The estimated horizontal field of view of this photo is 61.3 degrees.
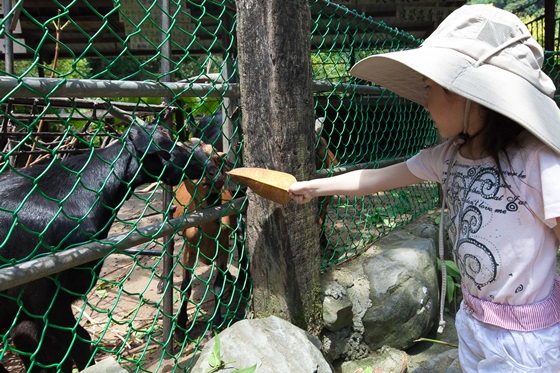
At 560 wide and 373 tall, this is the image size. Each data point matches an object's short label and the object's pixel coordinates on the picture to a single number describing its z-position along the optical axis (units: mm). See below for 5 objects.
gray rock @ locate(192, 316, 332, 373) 2016
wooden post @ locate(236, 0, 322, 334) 2125
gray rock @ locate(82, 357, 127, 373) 1693
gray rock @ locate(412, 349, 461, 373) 2588
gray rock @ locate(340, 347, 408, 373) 2680
